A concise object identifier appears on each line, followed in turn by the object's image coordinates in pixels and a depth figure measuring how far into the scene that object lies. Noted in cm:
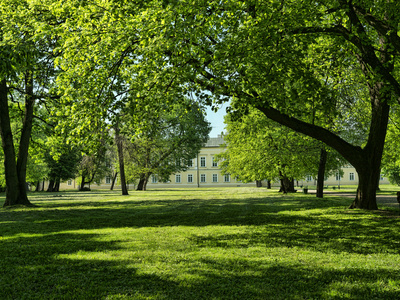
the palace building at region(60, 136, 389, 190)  8550
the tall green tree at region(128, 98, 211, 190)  4434
